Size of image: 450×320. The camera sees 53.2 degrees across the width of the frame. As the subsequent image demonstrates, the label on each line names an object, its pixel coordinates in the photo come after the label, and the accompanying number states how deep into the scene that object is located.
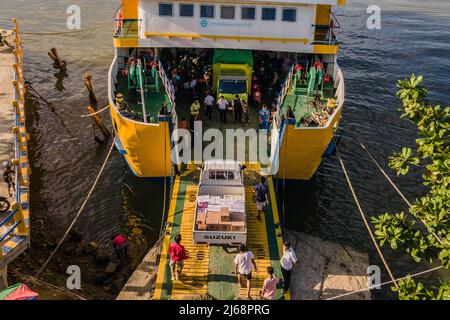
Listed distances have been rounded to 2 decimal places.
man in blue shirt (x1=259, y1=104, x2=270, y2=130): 20.62
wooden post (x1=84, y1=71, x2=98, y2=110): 27.97
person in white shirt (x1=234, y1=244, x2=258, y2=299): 13.13
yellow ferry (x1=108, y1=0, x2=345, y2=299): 15.72
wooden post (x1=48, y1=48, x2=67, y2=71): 35.66
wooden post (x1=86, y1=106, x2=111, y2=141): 24.60
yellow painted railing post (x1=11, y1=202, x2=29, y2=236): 14.29
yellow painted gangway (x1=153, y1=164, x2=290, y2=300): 13.54
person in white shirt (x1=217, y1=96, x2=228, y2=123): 20.89
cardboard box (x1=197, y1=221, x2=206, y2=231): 14.73
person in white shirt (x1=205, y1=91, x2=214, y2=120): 21.30
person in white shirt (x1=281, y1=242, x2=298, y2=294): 13.34
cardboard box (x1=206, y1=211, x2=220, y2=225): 14.74
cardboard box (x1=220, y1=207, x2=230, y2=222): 14.86
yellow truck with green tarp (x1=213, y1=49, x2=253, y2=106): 22.37
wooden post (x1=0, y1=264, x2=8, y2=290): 13.80
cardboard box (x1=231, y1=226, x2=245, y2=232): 14.64
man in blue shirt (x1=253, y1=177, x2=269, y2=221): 16.05
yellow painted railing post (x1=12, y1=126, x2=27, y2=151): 17.65
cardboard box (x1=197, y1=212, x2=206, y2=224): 14.88
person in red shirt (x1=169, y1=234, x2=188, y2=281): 13.62
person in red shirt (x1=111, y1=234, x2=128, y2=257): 16.91
